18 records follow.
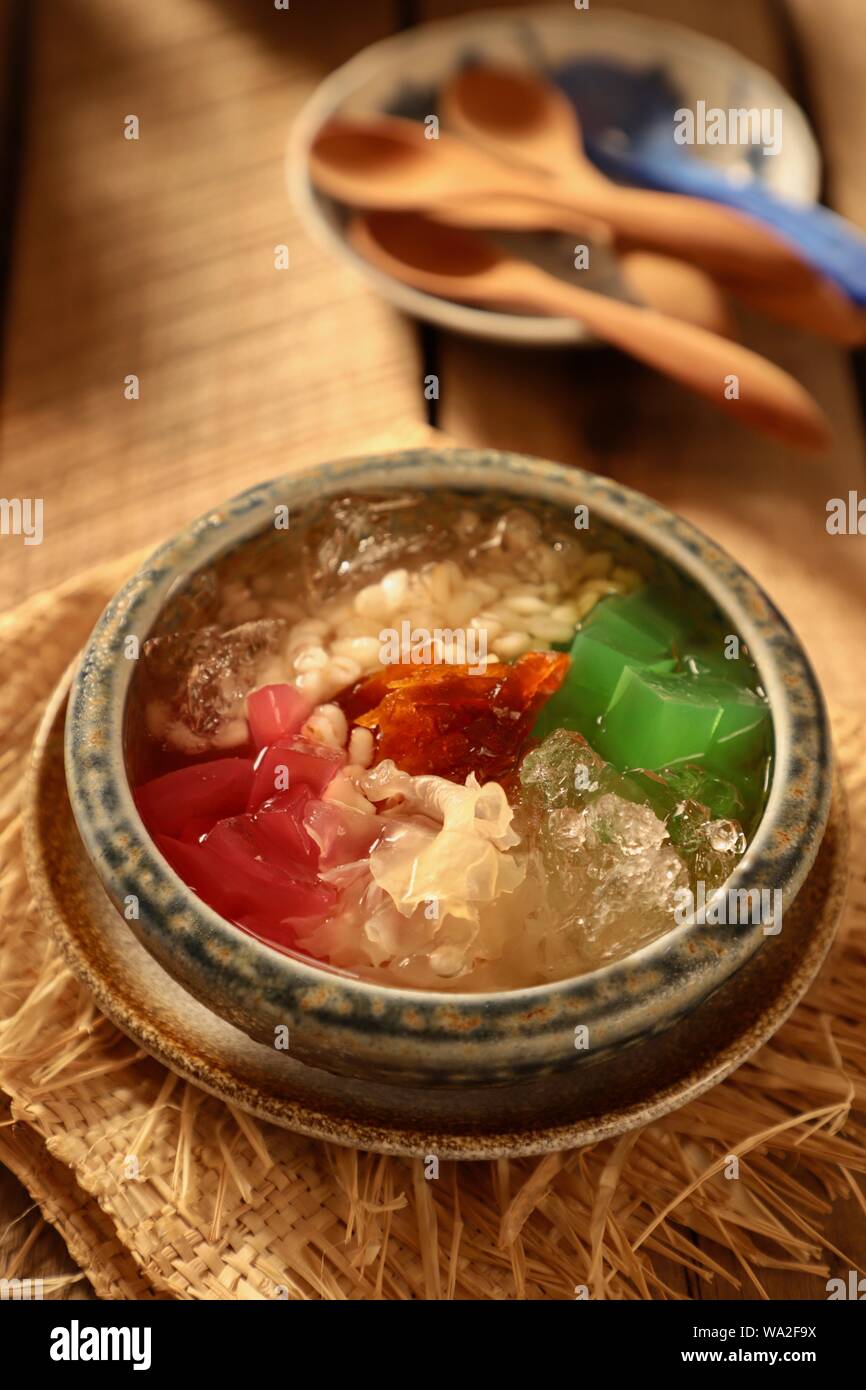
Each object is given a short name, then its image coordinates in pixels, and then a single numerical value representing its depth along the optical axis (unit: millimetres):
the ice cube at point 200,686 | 608
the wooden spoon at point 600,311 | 723
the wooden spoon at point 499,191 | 750
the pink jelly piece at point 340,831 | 581
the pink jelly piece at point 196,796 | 589
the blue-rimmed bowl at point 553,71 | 787
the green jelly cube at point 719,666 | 609
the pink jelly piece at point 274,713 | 607
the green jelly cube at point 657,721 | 596
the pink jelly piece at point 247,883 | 574
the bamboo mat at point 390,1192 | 570
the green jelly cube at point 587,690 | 609
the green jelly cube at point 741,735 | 597
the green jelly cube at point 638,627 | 618
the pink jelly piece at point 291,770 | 593
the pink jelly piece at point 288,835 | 582
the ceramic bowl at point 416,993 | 548
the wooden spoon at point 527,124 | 779
